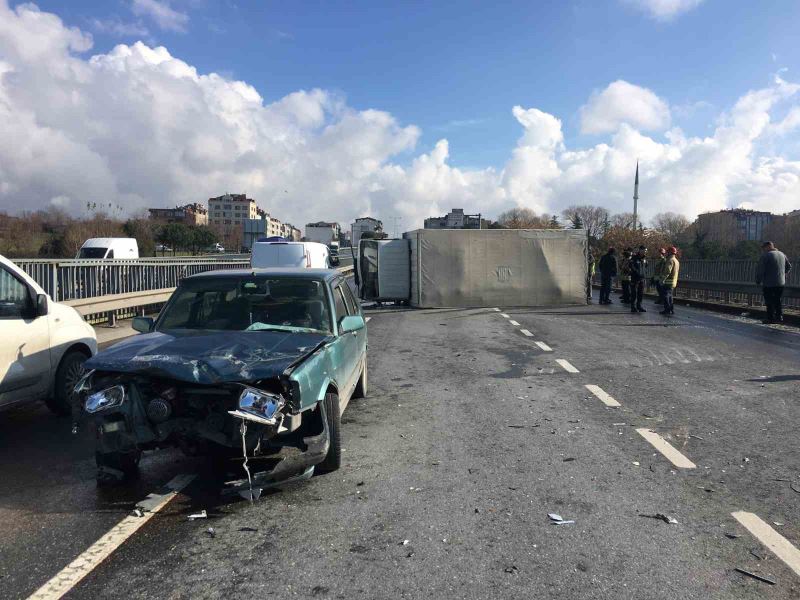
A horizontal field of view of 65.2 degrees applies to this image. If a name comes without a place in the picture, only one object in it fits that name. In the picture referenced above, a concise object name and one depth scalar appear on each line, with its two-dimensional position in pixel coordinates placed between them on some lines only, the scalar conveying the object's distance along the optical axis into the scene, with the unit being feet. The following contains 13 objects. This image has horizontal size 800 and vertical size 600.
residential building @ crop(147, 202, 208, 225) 480.52
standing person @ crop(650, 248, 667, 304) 58.71
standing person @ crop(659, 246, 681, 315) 56.95
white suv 19.31
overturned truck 69.21
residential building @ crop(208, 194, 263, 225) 530.27
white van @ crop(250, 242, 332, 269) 55.77
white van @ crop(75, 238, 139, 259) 83.76
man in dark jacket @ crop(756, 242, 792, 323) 48.57
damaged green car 13.47
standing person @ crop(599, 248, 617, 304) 70.33
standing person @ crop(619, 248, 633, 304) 68.27
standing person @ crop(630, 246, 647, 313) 62.08
